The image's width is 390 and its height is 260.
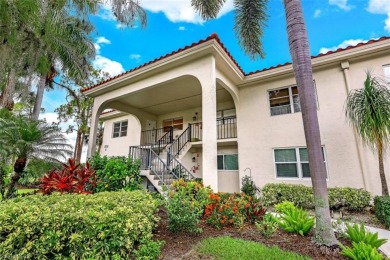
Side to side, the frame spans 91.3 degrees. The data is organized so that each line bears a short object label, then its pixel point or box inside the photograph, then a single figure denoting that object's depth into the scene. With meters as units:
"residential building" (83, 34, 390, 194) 7.37
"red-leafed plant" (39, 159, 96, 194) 6.15
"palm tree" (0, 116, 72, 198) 6.99
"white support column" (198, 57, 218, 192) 6.67
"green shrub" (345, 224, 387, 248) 3.64
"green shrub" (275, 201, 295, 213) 5.13
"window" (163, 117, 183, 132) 14.09
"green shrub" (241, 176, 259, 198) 8.95
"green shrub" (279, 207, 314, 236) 4.44
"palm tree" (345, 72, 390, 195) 6.07
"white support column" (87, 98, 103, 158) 10.41
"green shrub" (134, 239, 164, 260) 3.36
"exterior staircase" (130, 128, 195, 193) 7.91
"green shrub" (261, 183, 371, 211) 6.89
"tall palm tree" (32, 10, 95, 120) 12.37
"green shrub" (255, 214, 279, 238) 4.41
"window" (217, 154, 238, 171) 11.02
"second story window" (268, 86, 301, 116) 9.34
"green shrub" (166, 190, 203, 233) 4.39
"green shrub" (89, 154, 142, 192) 7.21
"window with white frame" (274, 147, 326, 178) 8.59
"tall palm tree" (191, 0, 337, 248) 3.96
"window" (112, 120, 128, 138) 16.48
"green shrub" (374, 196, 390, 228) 5.50
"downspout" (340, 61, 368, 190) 7.37
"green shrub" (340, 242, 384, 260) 3.08
